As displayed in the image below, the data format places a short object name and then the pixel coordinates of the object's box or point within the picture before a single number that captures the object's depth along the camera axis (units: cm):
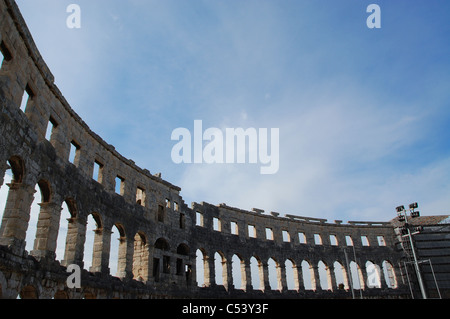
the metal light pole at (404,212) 2158
